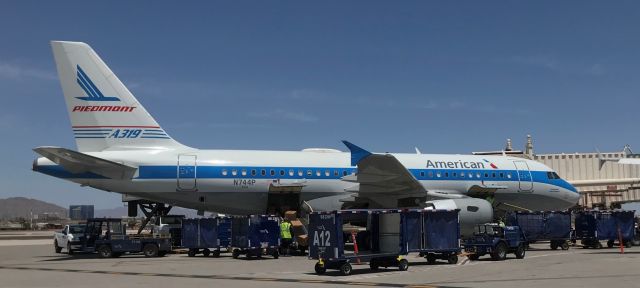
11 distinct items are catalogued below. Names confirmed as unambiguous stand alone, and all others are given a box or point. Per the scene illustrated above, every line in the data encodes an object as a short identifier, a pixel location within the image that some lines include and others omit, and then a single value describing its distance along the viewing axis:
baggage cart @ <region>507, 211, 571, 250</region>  29.41
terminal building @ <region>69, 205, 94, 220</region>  142.74
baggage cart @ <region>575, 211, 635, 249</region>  30.11
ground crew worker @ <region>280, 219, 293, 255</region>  26.86
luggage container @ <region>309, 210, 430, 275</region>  18.56
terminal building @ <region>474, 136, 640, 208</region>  55.41
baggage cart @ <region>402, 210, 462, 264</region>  20.84
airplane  27.78
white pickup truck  32.67
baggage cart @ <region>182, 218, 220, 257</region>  28.25
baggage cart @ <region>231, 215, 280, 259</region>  26.11
